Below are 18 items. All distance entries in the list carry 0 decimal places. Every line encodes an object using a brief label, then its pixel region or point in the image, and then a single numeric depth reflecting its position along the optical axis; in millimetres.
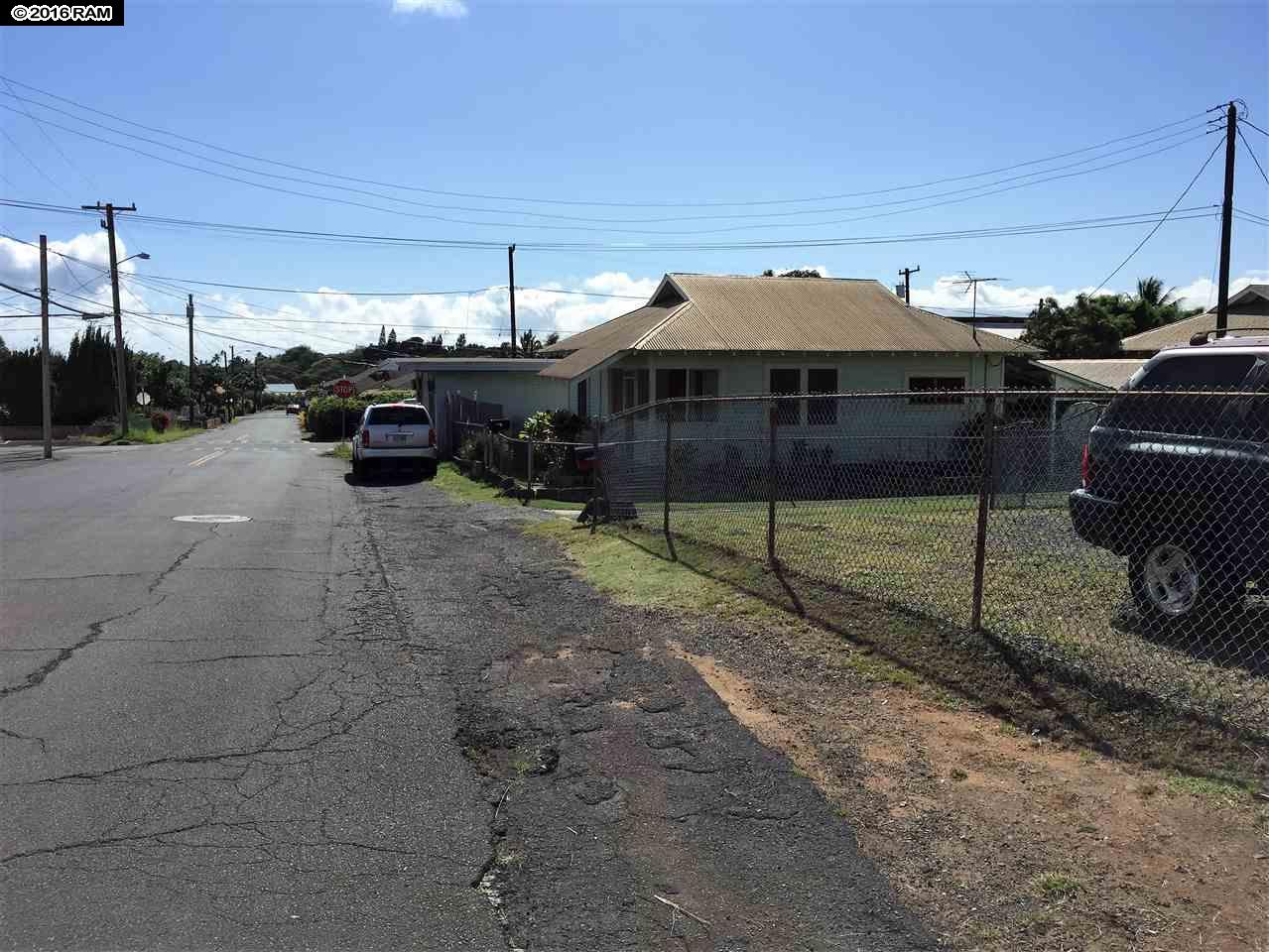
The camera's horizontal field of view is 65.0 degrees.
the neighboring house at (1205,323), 30125
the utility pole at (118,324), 46772
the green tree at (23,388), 56000
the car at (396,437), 22641
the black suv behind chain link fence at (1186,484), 5648
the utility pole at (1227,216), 23748
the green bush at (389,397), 47594
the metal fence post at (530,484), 16906
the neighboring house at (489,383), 29234
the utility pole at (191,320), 73375
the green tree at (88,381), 56719
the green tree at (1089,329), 38688
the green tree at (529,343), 80838
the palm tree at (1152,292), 41438
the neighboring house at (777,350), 22562
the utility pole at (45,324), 35594
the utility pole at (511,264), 47688
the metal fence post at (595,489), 12508
